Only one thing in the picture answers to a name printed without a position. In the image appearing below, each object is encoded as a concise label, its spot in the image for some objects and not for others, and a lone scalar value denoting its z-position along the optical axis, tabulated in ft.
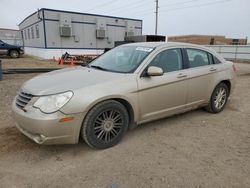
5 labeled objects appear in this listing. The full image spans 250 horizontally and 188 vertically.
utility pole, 104.06
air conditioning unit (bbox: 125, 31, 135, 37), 85.86
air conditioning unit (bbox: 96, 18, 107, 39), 77.73
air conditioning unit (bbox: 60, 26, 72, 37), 70.10
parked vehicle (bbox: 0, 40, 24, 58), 65.96
